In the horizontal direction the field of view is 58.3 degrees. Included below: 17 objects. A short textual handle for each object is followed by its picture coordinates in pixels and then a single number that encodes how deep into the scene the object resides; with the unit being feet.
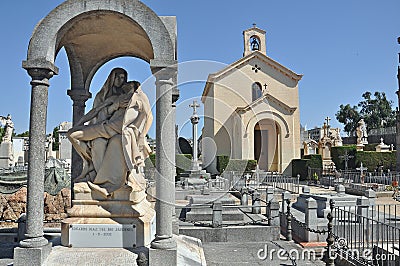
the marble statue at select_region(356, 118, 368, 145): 137.59
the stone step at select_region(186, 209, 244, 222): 33.27
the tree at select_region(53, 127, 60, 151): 189.08
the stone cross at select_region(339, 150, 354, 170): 108.37
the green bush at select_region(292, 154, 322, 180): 105.50
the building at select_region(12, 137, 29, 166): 111.06
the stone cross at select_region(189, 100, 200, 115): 85.71
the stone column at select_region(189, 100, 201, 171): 82.85
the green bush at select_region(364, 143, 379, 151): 140.77
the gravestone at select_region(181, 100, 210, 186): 73.56
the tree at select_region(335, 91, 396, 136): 259.39
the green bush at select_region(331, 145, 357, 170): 114.01
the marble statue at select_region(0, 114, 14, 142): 91.82
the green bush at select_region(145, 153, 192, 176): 89.05
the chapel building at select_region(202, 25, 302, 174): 112.88
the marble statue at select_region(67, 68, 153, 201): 20.54
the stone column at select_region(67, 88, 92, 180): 24.14
